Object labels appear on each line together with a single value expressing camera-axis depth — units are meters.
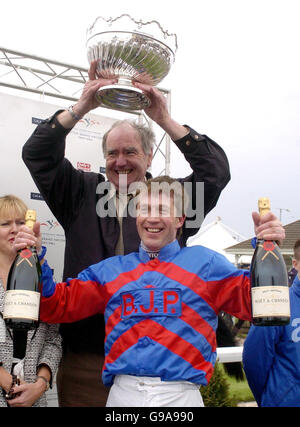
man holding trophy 1.85
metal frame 4.37
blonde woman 1.85
